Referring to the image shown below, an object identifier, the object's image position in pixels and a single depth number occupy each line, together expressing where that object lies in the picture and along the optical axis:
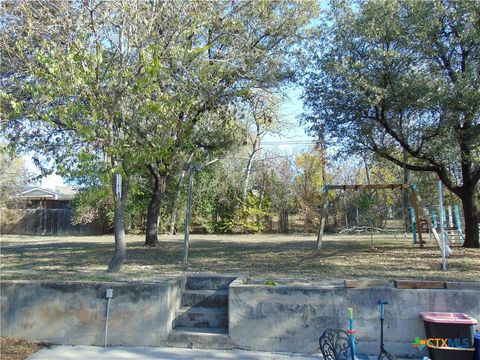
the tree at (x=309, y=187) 24.70
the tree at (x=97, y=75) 7.38
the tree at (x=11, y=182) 28.28
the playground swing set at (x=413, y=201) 12.99
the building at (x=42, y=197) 31.63
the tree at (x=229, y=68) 10.46
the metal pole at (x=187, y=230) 9.65
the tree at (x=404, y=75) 10.44
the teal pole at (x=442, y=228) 8.70
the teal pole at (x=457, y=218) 15.16
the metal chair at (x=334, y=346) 5.24
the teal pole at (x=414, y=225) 15.38
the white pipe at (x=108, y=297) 6.33
